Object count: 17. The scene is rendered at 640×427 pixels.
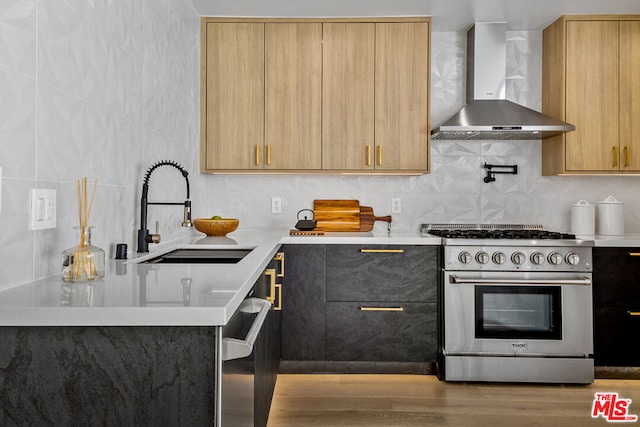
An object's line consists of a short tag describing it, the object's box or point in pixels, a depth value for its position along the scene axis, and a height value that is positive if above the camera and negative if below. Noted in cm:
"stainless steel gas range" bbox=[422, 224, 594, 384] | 301 -53
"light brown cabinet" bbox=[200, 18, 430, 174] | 347 +82
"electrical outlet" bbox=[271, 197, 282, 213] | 375 +9
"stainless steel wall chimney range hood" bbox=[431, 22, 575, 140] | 331 +82
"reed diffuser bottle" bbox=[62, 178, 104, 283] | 139 -12
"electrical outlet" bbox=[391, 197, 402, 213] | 375 +9
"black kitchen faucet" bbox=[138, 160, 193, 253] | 214 -1
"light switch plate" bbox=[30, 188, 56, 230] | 143 +2
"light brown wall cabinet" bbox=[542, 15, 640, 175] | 339 +84
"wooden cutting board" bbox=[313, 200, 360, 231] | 370 +3
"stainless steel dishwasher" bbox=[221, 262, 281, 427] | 116 -42
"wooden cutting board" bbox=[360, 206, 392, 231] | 371 +0
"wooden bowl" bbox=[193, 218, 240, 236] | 303 -5
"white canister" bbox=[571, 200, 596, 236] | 347 -1
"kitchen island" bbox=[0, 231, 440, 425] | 106 -30
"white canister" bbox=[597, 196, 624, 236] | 339 +1
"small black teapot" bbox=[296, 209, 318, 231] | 330 -5
